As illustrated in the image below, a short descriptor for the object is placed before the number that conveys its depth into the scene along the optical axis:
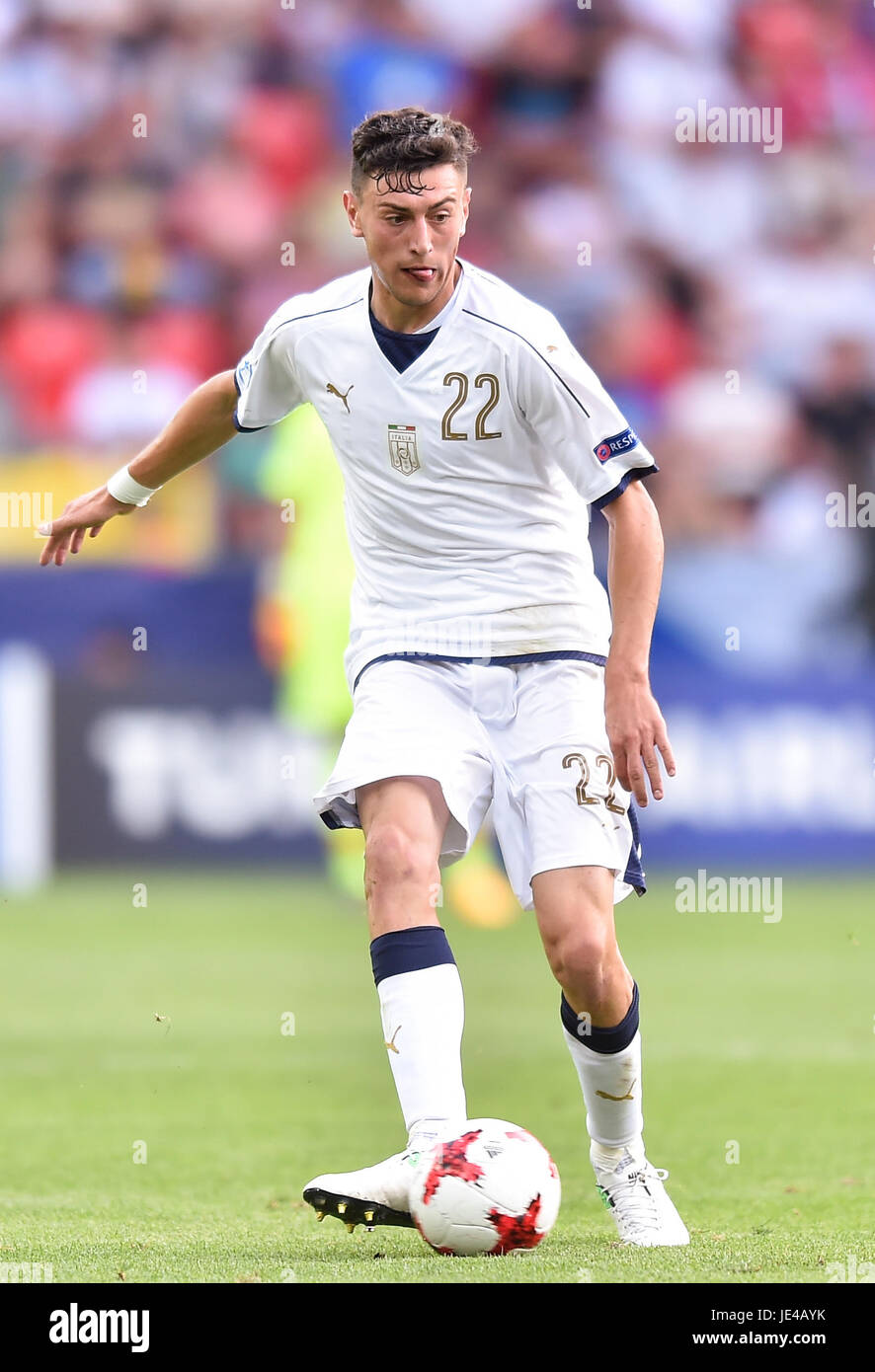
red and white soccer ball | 6.83
